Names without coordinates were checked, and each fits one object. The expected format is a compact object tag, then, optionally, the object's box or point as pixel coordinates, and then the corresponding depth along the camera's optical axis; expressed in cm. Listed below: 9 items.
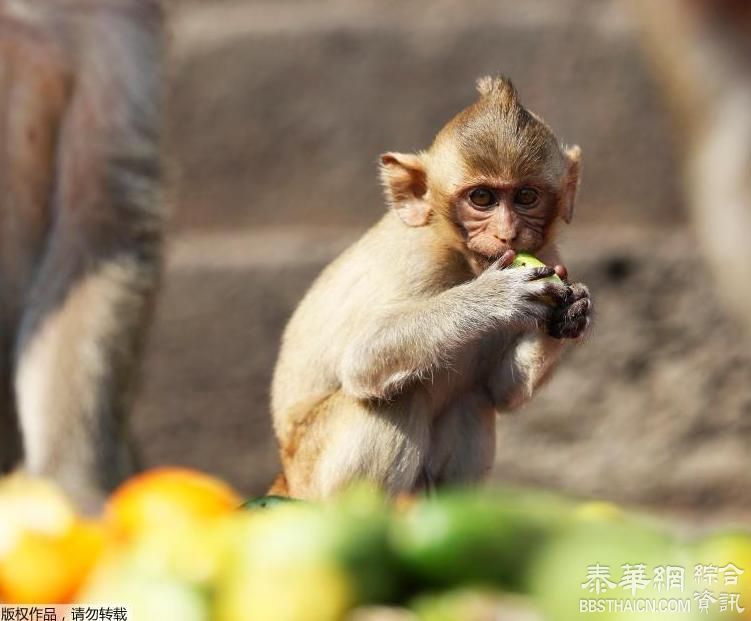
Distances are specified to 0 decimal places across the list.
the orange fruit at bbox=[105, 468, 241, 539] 445
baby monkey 515
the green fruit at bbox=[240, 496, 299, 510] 459
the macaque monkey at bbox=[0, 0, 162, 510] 930
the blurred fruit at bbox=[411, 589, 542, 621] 285
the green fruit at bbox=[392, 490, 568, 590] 319
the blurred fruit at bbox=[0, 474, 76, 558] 429
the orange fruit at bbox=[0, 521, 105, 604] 376
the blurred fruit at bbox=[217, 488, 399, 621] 311
